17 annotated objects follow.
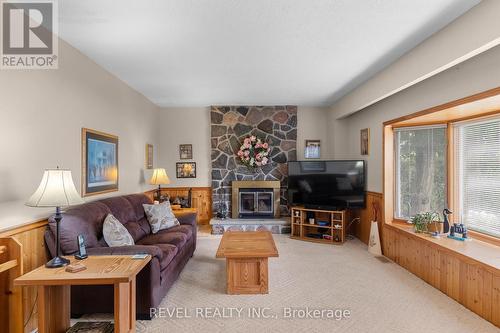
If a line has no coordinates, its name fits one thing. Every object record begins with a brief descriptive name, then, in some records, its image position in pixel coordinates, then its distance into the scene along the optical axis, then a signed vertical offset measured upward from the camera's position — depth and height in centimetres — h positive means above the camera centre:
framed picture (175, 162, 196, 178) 584 -5
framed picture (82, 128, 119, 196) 306 +6
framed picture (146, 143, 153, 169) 504 +22
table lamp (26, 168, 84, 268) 186 -20
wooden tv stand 469 -110
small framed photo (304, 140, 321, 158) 585 +39
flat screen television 466 -32
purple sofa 232 -92
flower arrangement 561 +32
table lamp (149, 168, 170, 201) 477 -20
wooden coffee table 281 -113
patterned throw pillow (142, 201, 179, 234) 372 -73
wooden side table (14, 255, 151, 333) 174 -82
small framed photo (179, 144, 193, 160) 585 +35
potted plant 337 -70
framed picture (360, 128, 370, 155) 458 +47
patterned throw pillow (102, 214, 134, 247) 266 -69
